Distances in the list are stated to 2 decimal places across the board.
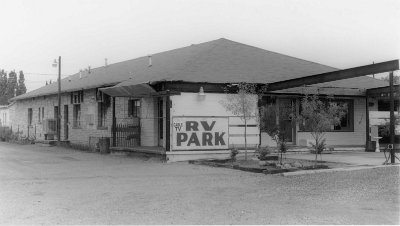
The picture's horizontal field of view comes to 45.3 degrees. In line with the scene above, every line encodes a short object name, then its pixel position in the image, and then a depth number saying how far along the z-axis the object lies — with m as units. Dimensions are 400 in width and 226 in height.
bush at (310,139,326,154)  14.91
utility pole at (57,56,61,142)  28.61
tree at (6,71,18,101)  83.31
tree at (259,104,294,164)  14.93
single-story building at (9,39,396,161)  17.55
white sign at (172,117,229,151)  17.36
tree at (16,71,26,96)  83.88
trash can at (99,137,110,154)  22.36
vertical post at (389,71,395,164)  14.80
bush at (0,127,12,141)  36.19
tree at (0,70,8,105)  81.74
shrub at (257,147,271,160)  15.29
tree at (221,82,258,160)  16.66
